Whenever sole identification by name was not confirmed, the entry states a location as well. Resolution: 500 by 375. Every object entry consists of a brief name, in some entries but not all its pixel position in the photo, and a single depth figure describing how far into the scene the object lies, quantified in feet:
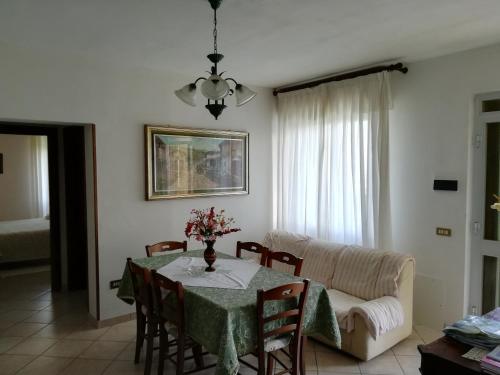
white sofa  9.91
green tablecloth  6.84
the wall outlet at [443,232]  11.50
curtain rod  12.09
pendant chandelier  7.75
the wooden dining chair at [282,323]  7.25
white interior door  10.80
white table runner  8.57
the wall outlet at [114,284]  12.56
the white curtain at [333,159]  12.60
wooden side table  5.64
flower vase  9.60
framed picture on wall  13.10
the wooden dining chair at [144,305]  8.64
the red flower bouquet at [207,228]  9.39
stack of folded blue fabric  6.10
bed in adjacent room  18.76
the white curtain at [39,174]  22.57
